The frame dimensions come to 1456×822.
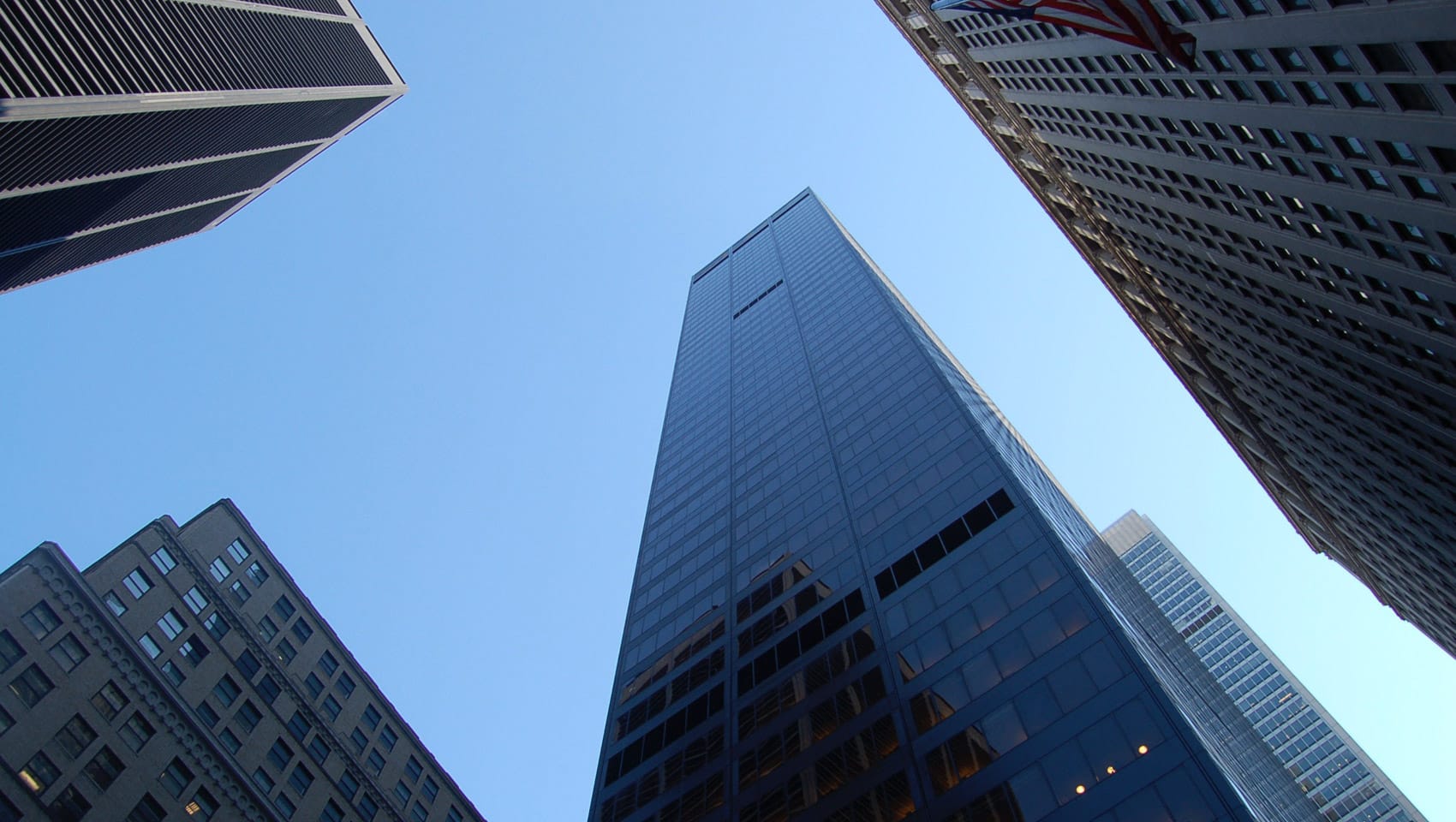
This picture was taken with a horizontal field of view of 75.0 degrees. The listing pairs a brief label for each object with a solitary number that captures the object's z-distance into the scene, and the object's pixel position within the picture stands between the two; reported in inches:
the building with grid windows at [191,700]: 1777.8
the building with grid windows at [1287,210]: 1397.6
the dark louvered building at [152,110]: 2235.5
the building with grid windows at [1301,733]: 6279.5
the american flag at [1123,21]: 1304.1
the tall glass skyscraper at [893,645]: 1483.8
